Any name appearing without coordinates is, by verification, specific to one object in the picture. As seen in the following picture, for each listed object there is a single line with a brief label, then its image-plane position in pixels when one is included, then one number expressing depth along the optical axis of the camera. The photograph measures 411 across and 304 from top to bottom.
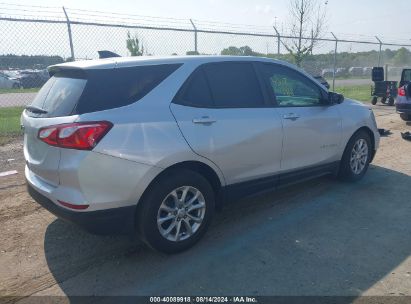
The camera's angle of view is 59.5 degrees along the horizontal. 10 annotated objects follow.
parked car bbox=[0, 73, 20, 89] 10.81
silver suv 2.88
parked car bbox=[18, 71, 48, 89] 9.01
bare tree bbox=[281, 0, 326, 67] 13.83
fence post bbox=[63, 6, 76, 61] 8.02
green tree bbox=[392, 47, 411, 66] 28.08
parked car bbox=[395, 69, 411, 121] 9.52
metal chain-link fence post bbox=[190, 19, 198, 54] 10.02
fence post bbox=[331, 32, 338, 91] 14.58
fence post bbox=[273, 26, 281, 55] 12.29
